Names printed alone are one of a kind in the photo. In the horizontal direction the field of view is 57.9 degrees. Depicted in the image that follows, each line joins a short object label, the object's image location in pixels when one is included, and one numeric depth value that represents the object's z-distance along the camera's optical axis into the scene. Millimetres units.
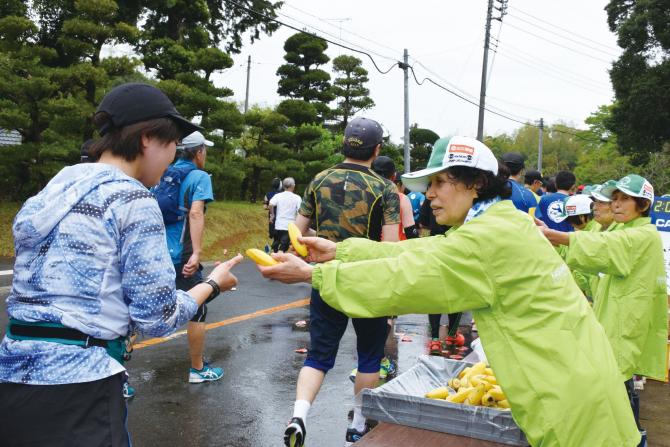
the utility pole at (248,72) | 42562
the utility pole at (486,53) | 28359
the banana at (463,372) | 3904
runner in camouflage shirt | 4113
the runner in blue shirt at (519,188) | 6763
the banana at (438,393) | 3631
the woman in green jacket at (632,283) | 3701
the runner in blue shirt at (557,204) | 7316
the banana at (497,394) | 3365
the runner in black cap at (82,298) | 1868
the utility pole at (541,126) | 51559
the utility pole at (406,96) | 25016
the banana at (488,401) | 3350
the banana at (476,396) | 3343
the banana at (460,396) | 3434
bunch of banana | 3354
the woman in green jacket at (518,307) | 2172
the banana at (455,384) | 3849
